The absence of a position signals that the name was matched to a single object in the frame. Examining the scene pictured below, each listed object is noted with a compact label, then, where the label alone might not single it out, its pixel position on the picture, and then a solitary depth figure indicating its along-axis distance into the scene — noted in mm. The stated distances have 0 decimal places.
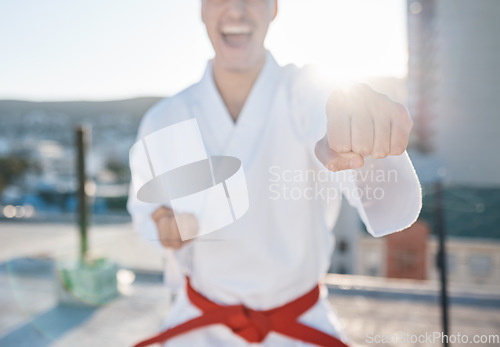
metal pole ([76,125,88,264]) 2482
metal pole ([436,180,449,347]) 1663
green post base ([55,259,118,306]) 2387
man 682
